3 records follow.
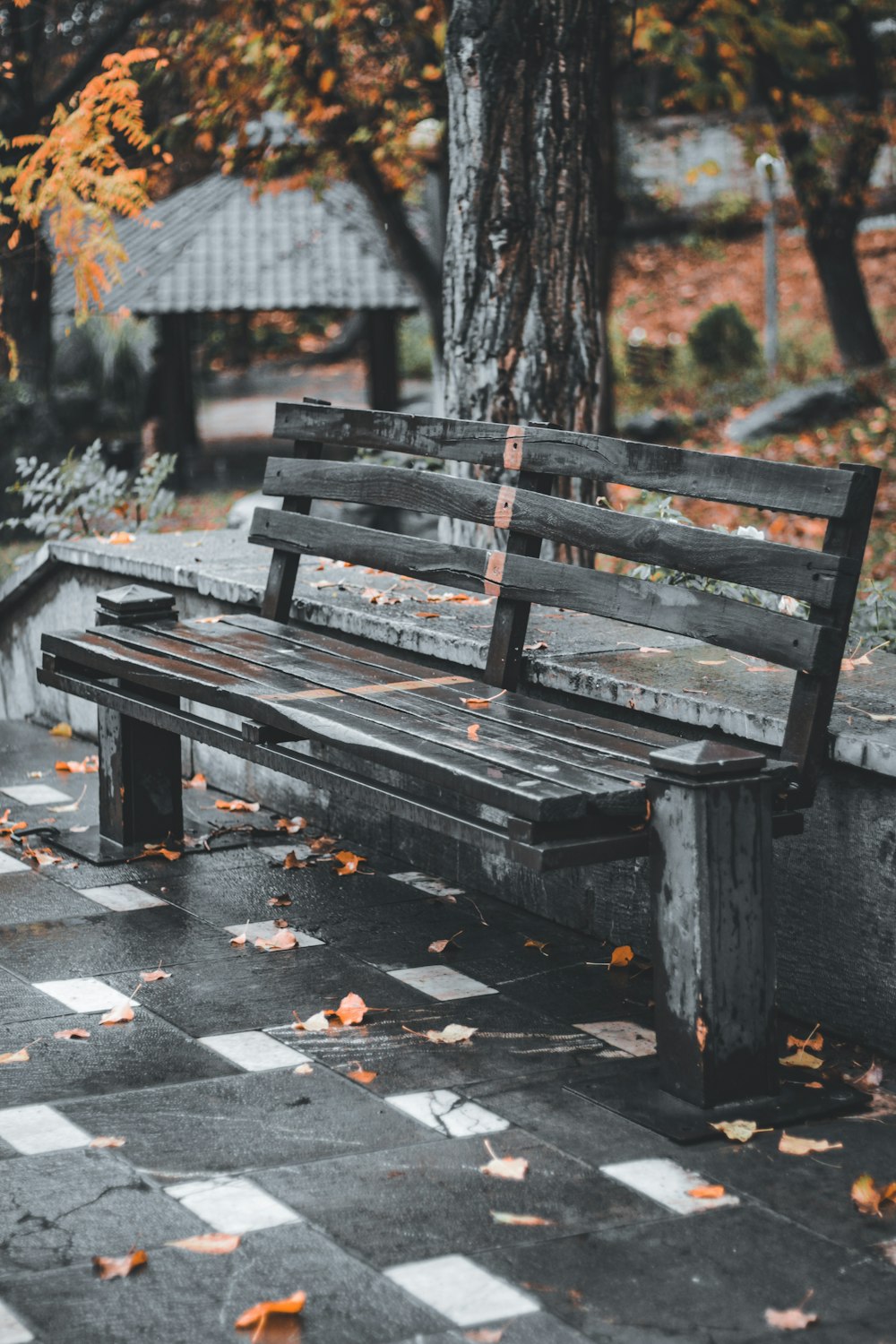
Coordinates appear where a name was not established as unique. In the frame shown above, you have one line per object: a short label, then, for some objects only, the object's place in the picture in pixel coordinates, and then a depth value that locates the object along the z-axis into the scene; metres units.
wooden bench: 3.05
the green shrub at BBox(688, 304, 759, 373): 21.22
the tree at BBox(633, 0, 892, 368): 10.16
